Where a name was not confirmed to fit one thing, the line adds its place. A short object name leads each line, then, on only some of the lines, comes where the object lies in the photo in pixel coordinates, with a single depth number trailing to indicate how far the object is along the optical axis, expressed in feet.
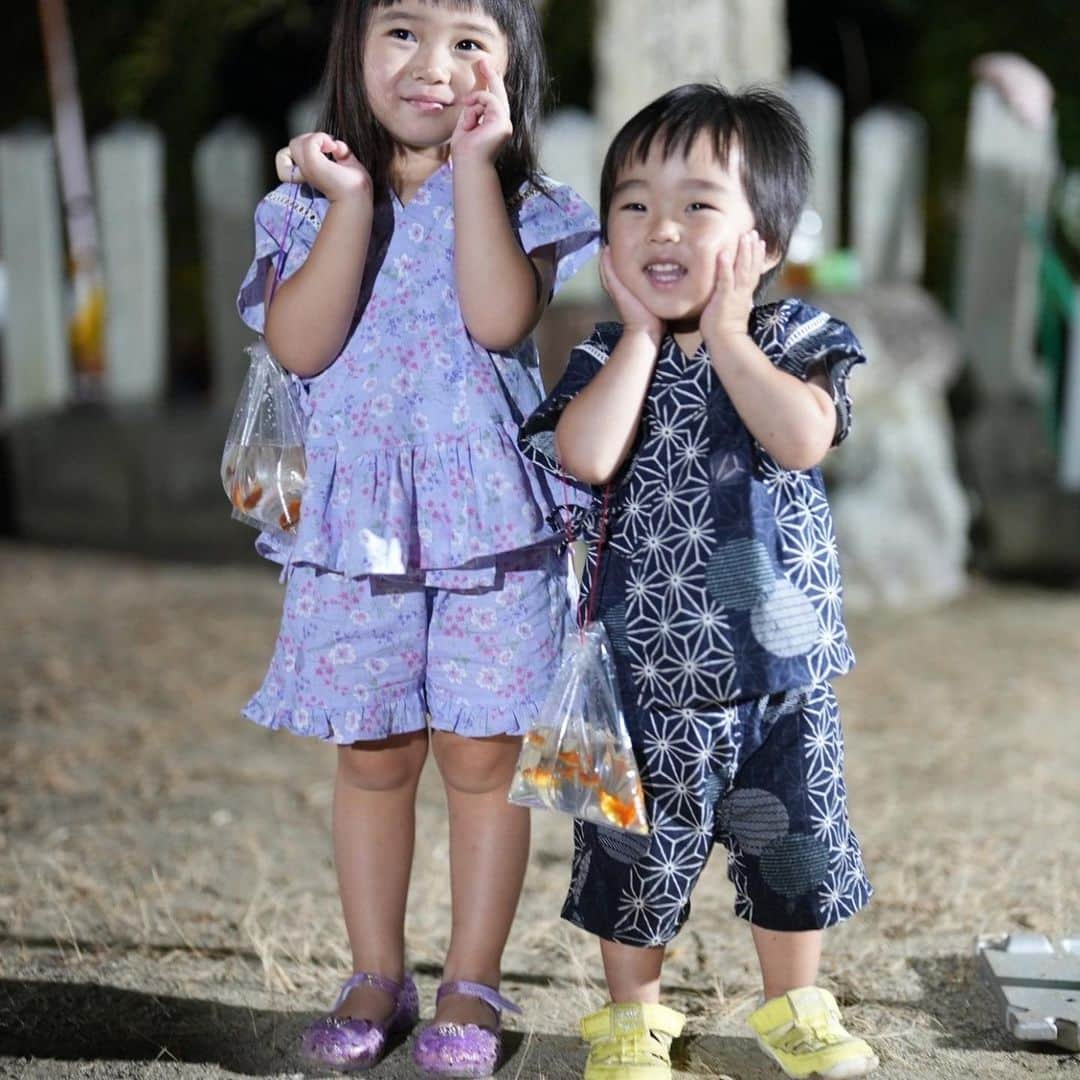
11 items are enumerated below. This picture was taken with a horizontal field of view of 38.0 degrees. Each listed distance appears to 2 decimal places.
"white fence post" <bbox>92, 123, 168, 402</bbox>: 22.27
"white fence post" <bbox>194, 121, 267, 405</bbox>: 22.33
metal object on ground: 7.77
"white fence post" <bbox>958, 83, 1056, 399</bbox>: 20.59
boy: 6.98
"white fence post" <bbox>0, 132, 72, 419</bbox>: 22.58
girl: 7.34
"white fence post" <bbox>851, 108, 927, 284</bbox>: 21.03
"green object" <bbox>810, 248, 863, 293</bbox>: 19.41
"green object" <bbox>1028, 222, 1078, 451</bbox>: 21.59
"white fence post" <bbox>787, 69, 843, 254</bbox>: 20.04
